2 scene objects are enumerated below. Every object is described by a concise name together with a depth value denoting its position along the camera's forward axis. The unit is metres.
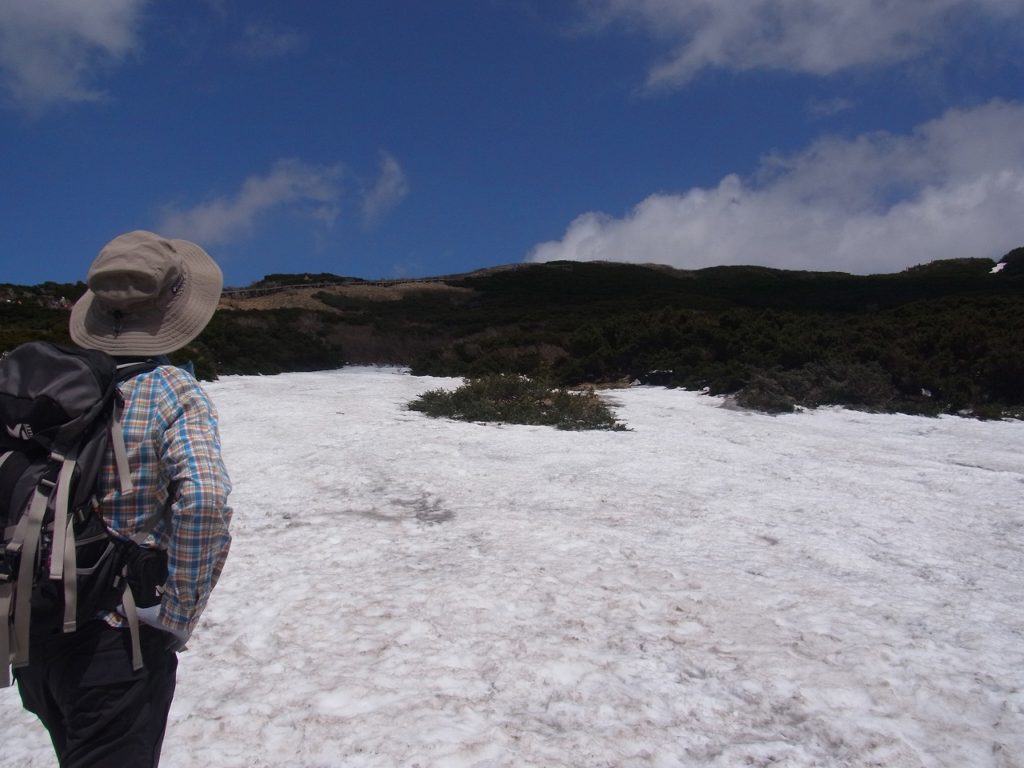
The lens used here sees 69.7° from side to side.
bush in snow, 11.30
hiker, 1.86
